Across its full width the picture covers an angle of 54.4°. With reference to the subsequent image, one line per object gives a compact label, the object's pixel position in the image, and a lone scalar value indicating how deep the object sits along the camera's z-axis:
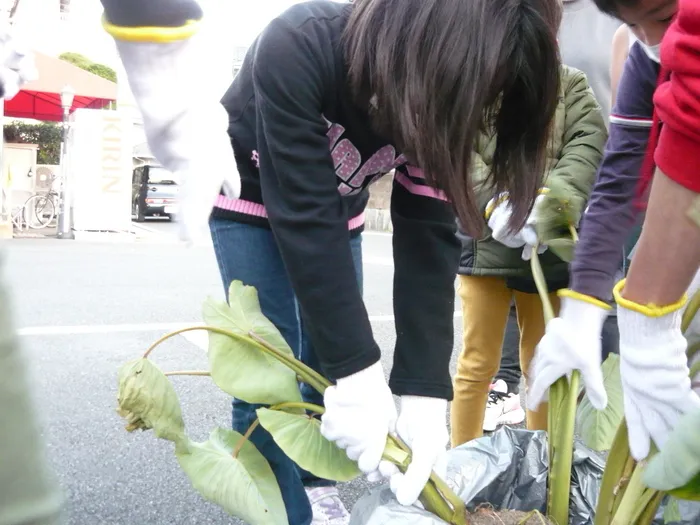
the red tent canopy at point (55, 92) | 6.57
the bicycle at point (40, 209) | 7.00
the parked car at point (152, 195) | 9.69
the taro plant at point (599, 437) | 0.74
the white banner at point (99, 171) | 6.64
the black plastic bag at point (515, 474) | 0.88
